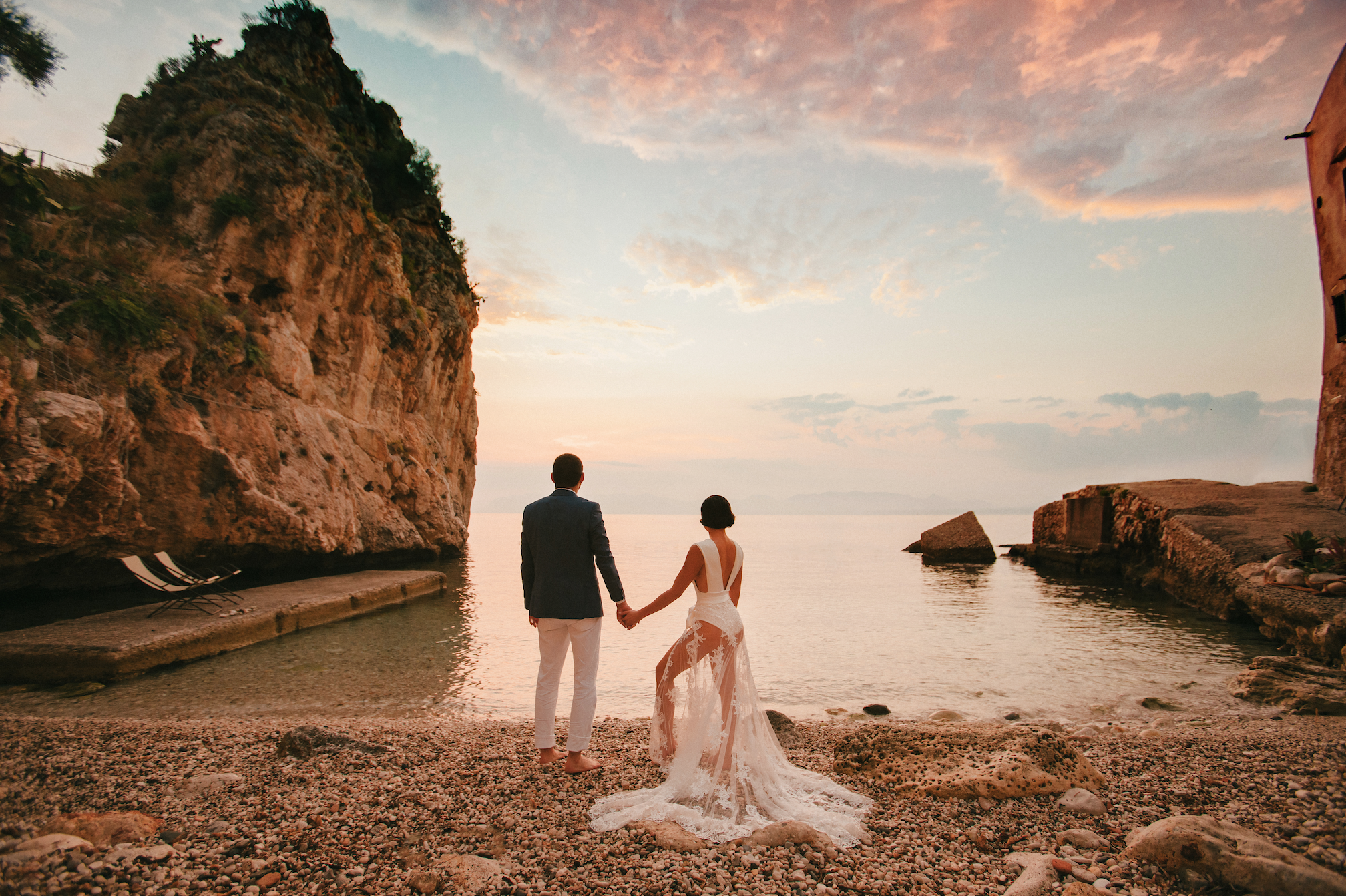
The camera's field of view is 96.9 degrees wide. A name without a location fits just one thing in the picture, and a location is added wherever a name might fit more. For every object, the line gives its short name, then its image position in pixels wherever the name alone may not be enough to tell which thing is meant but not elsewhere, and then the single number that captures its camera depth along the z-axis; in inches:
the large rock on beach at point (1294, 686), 302.5
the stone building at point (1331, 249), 634.2
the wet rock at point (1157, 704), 332.2
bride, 157.2
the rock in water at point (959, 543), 1368.1
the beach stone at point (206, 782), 175.6
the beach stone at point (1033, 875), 122.6
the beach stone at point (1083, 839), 142.6
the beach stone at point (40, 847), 122.1
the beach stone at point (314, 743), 205.5
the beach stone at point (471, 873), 126.1
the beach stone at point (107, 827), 138.3
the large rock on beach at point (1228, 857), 113.3
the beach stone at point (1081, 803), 161.5
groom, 183.6
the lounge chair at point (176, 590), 411.8
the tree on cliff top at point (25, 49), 543.5
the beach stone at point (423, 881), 124.2
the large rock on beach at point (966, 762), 173.8
